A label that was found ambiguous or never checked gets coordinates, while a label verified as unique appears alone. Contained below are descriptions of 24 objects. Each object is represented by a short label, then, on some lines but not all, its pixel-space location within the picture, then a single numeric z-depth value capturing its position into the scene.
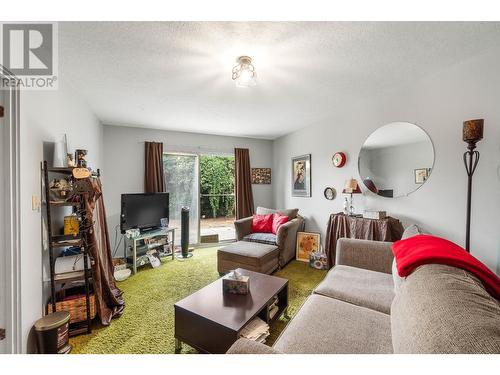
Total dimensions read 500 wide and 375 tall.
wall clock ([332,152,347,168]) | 3.05
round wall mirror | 2.22
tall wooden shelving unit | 1.64
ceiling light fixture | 1.73
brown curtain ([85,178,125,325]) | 1.87
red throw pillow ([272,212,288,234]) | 3.36
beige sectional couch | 0.62
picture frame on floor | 3.41
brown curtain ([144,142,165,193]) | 3.72
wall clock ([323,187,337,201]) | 3.25
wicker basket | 1.76
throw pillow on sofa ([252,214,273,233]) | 3.47
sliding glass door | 4.02
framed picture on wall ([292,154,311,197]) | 3.71
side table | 2.36
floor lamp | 1.67
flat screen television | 3.13
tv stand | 3.06
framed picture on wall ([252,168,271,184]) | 4.63
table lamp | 2.74
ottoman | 2.60
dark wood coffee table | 1.30
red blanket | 0.95
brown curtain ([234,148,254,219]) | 4.38
